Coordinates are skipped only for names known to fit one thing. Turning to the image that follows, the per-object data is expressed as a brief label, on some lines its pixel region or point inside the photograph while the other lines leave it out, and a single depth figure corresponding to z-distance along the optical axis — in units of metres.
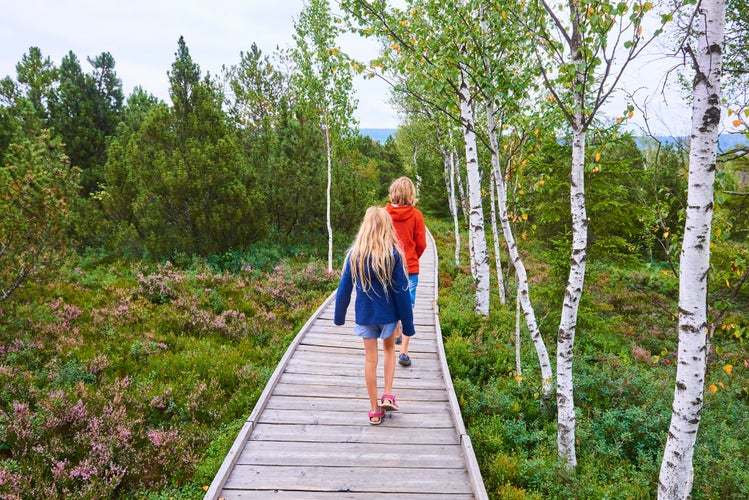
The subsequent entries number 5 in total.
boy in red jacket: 6.22
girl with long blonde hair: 4.64
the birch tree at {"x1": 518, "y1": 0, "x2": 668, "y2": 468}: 4.02
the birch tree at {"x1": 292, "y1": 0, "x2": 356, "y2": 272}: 13.93
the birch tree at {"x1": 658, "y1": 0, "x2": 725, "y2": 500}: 3.17
